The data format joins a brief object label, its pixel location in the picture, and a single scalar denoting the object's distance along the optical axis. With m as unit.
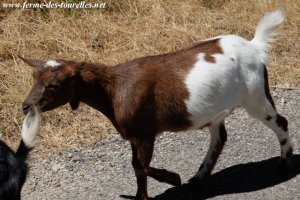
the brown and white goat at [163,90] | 7.65
